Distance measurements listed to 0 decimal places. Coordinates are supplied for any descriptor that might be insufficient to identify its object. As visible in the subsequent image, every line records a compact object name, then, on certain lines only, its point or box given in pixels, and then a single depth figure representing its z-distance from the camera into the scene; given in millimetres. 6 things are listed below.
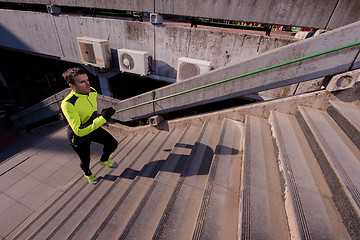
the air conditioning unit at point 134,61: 5570
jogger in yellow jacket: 2557
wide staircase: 1581
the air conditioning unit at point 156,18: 5143
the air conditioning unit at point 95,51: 5875
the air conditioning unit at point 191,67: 4750
